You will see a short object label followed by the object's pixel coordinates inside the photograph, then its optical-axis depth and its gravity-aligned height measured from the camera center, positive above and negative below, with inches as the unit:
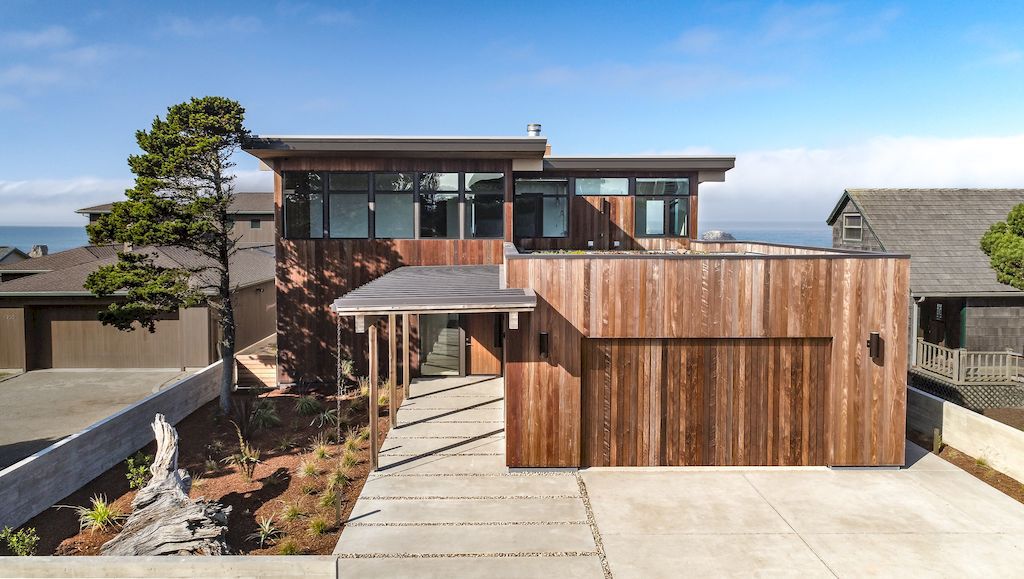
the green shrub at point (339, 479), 352.8 -124.0
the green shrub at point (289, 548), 277.3 -126.9
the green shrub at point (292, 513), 318.0 -127.5
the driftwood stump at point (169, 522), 277.6 -122.2
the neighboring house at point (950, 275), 653.3 -8.2
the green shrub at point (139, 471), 370.6 -129.6
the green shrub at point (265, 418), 493.0 -120.9
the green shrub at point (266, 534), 295.6 -130.4
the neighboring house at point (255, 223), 1503.4 +114.3
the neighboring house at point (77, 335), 718.5 -78.0
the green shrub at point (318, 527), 296.8 -125.7
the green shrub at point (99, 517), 321.1 -130.8
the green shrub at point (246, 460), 394.9 -128.7
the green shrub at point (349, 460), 392.5 -123.7
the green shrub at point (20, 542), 288.0 -130.6
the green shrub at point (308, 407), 525.3 -119.7
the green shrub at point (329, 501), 331.0 -125.7
